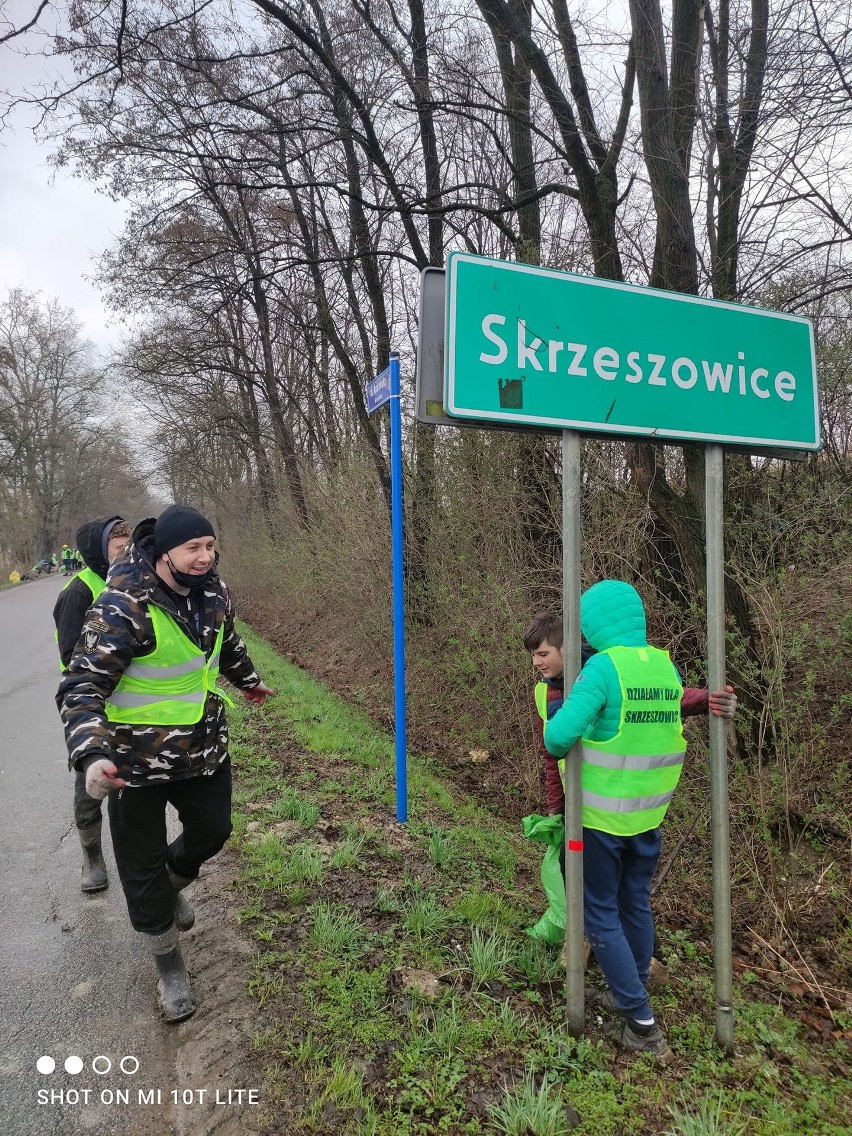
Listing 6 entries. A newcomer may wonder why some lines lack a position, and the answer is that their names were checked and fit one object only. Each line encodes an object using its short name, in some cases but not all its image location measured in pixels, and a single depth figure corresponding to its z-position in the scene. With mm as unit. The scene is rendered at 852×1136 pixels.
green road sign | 2180
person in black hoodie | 3332
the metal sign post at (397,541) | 4348
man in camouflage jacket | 2330
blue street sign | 4504
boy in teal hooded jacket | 2367
